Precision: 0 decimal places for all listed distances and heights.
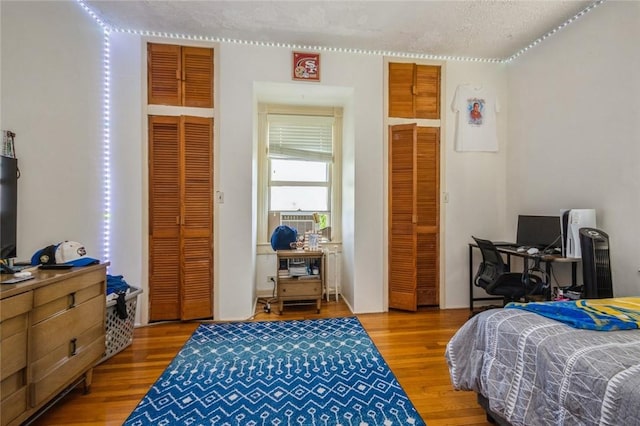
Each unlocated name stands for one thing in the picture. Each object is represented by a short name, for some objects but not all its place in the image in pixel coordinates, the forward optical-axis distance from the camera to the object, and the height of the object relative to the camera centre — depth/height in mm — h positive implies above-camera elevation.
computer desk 2520 -377
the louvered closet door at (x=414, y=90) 3420 +1520
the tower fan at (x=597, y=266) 2203 -385
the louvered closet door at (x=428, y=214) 3471 +23
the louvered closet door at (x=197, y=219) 3074 -46
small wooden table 3299 -762
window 3982 +691
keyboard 3225 -323
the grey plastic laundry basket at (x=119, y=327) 2348 -969
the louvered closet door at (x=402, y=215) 3385 +10
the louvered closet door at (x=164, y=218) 3057 -30
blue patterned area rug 1662 -1162
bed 996 -638
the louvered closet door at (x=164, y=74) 3045 +1514
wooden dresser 1331 -668
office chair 2750 -640
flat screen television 1672 +47
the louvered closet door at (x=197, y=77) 3084 +1510
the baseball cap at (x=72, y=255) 1894 -270
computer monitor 2893 -166
